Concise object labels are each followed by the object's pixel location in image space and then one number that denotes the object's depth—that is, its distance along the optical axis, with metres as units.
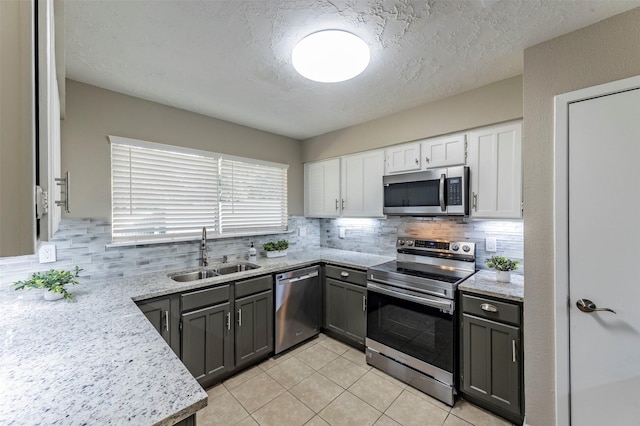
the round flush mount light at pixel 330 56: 1.52
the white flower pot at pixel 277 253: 3.21
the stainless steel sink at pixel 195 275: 2.56
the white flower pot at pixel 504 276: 2.06
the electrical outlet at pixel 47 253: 1.92
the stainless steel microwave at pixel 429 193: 2.28
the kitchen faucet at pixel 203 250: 2.73
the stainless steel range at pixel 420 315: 2.06
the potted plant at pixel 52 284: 1.66
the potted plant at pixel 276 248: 3.21
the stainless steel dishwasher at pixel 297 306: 2.72
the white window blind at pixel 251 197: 3.03
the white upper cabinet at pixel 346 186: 3.02
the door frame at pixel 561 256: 1.57
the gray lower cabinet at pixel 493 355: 1.79
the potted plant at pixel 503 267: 2.07
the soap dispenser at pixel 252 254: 3.09
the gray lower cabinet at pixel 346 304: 2.74
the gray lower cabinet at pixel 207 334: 2.10
